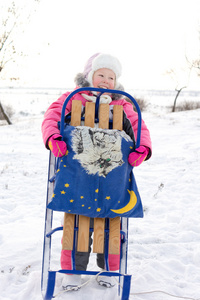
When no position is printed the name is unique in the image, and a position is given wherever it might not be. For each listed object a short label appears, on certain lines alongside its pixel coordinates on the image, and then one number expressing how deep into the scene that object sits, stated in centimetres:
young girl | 219
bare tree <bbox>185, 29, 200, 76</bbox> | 2267
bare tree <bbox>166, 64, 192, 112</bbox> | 2285
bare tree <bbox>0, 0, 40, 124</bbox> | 1359
